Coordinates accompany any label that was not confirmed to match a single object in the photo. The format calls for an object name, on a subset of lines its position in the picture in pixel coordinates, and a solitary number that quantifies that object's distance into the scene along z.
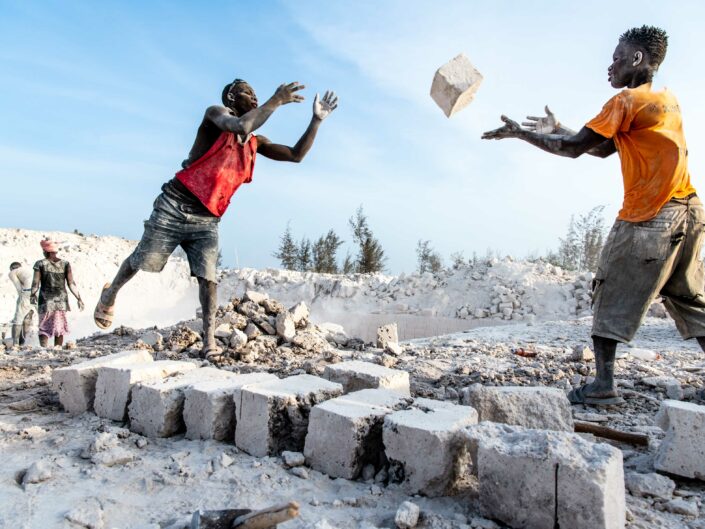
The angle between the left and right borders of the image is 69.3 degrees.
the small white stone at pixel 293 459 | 2.19
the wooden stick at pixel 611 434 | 2.45
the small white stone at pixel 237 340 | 4.55
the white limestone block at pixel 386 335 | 5.51
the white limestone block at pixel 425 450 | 1.94
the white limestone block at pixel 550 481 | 1.58
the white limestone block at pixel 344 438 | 2.11
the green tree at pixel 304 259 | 21.72
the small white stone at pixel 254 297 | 5.83
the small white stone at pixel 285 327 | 5.16
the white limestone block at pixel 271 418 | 2.34
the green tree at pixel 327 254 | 21.34
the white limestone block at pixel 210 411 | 2.50
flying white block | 4.08
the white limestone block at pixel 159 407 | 2.63
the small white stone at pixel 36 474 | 2.05
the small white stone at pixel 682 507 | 1.79
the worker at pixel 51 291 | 6.87
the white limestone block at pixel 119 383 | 2.86
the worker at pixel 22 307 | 7.88
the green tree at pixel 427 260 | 22.47
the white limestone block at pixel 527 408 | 2.41
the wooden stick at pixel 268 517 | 1.53
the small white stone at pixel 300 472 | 2.11
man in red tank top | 3.75
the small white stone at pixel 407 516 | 1.69
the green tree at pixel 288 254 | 21.66
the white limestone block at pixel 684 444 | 2.02
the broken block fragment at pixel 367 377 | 2.78
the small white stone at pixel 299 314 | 5.64
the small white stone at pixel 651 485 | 1.90
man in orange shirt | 2.83
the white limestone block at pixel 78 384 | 3.04
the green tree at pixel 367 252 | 20.14
